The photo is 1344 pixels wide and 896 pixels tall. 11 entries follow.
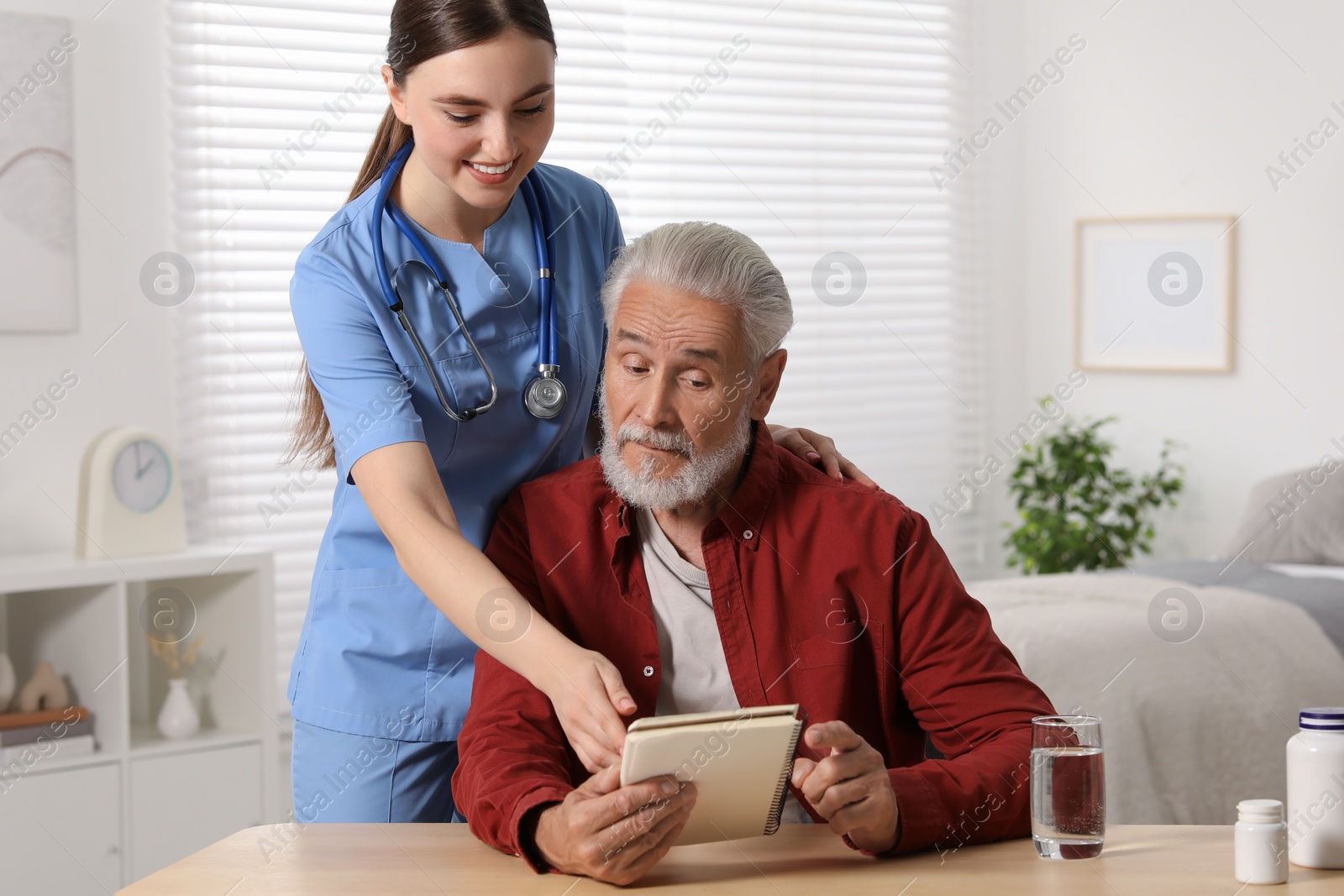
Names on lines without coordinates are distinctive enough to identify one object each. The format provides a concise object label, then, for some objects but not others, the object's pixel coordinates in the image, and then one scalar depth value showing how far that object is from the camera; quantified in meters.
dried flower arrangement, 3.51
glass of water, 1.38
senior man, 1.65
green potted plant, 5.02
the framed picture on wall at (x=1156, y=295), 4.93
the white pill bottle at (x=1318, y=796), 1.34
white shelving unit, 3.15
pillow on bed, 4.07
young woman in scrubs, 1.61
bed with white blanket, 3.21
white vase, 3.41
